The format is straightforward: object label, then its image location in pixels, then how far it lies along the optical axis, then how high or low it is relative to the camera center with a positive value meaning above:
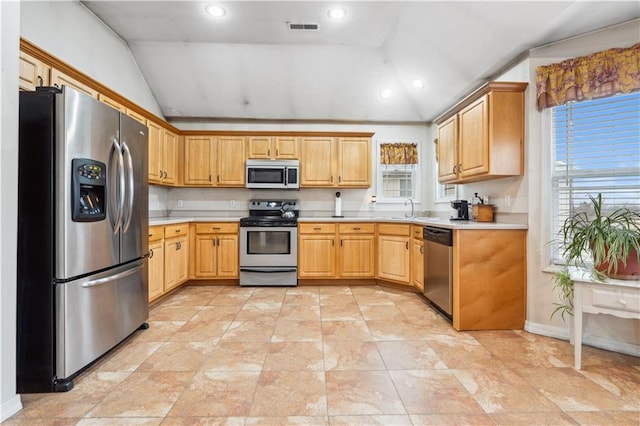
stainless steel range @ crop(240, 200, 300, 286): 4.15 -0.54
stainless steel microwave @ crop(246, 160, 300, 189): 4.45 +0.57
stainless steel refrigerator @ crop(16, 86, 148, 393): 1.79 -0.15
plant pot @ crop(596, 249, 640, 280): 2.00 -0.38
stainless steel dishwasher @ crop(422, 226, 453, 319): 2.81 -0.55
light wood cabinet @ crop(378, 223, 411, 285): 3.88 -0.53
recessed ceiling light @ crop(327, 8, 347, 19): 3.10 +2.07
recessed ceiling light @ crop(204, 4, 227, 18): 3.04 +2.06
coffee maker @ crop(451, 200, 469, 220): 3.51 +0.04
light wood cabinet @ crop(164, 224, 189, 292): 3.52 -0.52
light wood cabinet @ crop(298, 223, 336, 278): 4.21 -0.55
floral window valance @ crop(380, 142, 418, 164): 4.89 +0.96
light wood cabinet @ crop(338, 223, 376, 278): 4.23 -0.55
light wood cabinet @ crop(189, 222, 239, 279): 4.16 -0.52
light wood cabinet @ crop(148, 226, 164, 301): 3.17 -0.54
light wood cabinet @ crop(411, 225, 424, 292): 3.59 -0.56
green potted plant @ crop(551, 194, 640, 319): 1.96 -0.21
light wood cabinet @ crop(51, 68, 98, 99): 2.24 +1.04
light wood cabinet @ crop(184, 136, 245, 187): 4.48 +0.84
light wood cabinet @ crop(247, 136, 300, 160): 4.49 +0.97
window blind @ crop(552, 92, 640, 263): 2.31 +0.47
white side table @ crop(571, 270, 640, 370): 1.93 -0.57
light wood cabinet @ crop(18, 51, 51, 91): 2.00 +0.96
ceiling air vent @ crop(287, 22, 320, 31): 3.32 +2.06
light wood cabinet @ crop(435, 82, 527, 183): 2.73 +0.75
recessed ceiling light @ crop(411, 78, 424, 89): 3.93 +1.70
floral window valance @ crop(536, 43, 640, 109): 2.23 +1.07
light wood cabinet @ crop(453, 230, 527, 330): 2.69 -0.59
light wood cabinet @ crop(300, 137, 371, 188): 4.53 +0.76
